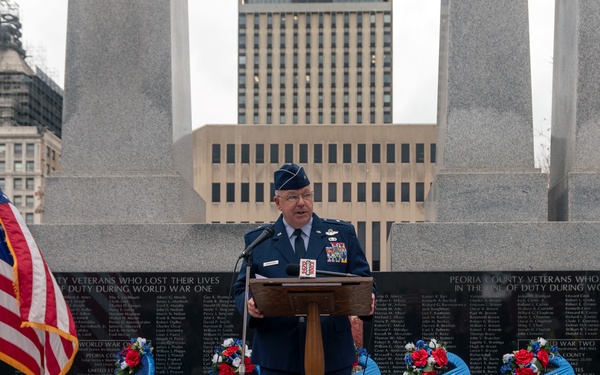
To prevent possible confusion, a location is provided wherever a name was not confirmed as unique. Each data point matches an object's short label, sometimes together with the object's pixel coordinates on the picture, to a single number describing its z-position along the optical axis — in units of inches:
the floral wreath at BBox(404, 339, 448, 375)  373.7
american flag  315.6
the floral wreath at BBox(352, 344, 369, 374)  384.5
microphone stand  224.3
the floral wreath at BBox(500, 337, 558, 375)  374.3
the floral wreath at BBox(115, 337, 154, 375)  379.9
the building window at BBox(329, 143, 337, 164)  3607.3
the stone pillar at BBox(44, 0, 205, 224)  444.5
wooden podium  211.9
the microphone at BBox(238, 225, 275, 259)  231.1
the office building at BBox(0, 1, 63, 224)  4731.8
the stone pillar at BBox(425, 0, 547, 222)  446.3
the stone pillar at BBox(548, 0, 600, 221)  434.0
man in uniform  238.4
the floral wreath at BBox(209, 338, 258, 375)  364.8
